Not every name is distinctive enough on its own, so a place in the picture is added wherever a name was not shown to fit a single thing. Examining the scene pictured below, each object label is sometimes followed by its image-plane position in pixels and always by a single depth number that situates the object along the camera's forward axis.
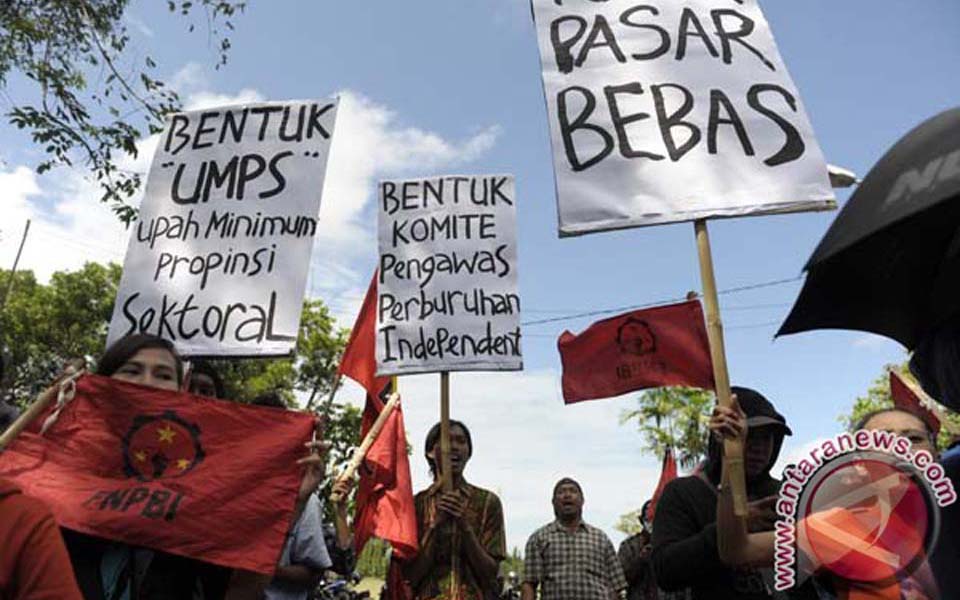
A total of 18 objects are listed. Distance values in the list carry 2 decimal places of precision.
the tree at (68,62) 7.04
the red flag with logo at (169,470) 2.24
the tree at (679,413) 26.94
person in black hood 2.44
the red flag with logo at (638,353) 4.95
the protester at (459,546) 4.07
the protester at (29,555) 1.36
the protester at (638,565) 6.74
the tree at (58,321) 21.33
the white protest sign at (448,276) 4.95
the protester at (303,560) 3.19
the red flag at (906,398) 5.54
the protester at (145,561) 2.08
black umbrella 1.27
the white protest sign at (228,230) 3.48
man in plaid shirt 5.76
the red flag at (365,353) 5.01
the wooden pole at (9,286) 22.19
